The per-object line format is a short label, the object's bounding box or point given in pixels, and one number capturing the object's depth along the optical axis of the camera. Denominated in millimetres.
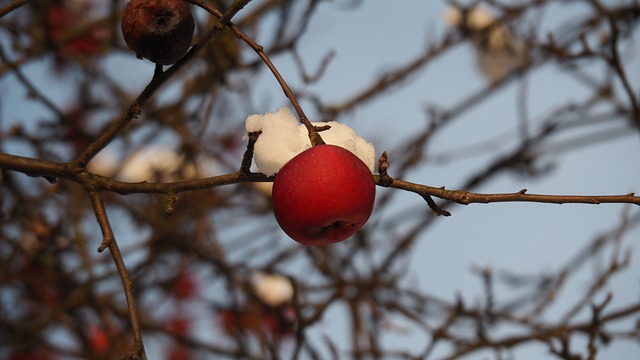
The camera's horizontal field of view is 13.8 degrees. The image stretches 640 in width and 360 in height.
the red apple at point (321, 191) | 1310
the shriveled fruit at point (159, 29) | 1345
